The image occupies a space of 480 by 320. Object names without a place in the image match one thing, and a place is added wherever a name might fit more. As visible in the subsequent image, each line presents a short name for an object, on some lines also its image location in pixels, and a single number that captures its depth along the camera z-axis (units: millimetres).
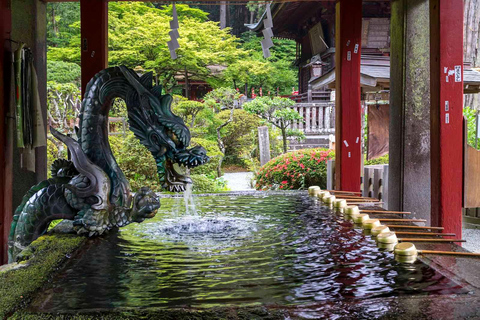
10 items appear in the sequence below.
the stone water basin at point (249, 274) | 1263
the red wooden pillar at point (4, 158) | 3291
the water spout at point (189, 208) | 2947
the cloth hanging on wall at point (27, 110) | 3635
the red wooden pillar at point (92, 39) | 4344
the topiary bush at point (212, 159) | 11834
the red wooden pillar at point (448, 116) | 3023
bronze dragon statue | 2043
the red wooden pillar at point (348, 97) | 4949
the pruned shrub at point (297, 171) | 8805
